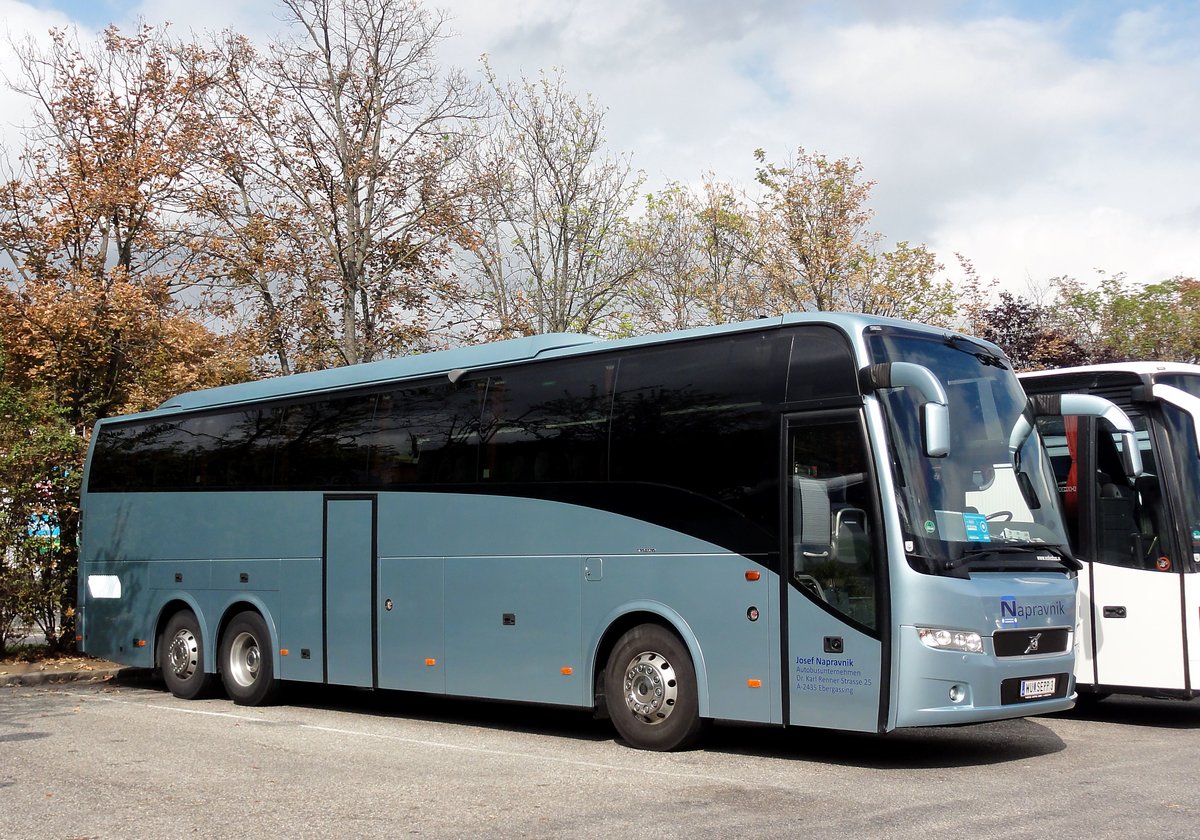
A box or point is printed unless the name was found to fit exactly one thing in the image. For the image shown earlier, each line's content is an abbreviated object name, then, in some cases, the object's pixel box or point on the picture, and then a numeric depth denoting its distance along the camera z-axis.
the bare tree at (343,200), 25.00
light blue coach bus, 9.55
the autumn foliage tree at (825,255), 30.39
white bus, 11.87
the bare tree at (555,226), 29.33
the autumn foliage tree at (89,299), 18.75
